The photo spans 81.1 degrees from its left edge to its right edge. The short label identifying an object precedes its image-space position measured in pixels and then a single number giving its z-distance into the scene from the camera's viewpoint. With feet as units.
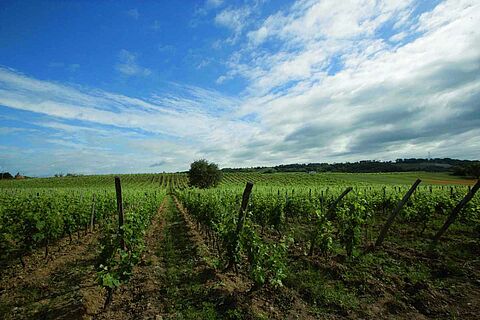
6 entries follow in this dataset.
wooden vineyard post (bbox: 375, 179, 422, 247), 28.09
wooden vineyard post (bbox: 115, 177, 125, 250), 21.38
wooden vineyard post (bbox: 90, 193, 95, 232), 44.09
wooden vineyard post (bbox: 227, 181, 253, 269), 22.04
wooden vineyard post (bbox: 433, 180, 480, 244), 26.05
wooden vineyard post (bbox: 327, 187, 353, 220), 26.38
